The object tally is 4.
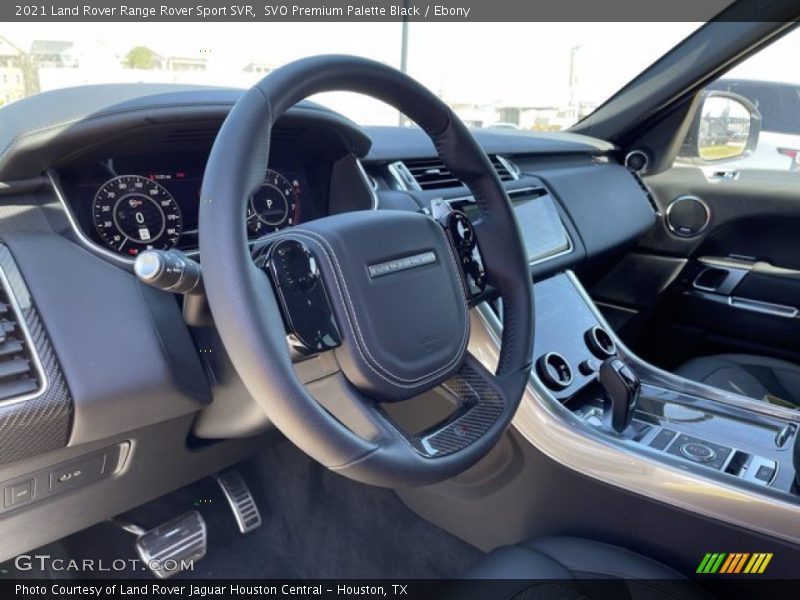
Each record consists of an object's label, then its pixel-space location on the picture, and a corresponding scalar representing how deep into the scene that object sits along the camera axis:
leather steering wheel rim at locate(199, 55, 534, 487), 0.78
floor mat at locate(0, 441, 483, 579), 1.65
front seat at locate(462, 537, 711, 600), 1.09
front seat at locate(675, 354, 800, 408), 1.90
